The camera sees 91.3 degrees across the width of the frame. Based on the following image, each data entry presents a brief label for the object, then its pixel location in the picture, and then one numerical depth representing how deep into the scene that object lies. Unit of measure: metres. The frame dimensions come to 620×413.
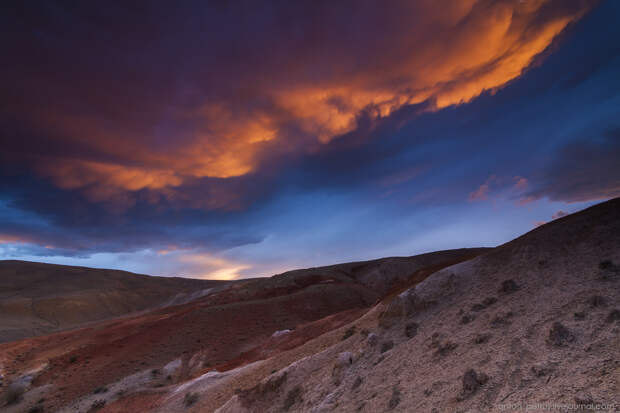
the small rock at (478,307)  9.83
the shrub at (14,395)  22.64
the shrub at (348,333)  13.76
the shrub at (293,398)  10.38
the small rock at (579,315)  6.82
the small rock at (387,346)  10.66
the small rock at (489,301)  9.87
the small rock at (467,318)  9.50
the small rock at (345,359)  10.66
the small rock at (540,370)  5.53
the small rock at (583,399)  4.21
